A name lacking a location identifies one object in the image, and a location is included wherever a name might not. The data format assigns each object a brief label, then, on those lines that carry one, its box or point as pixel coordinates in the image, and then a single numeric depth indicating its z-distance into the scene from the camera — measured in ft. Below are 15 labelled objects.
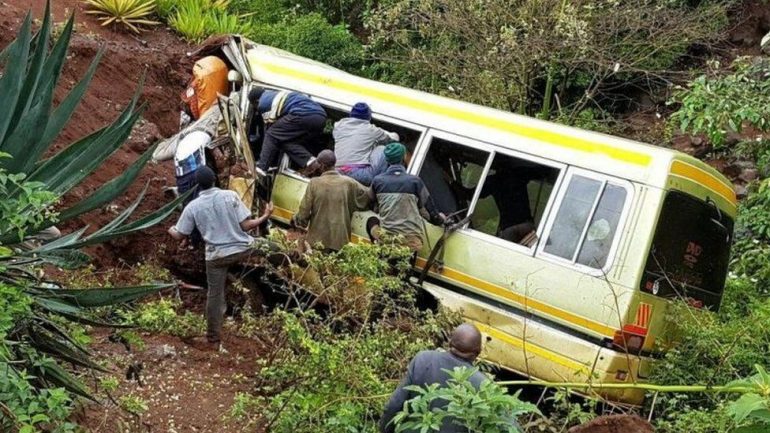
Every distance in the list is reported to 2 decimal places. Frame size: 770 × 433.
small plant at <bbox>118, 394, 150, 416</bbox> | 19.92
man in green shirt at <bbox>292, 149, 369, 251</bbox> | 27.25
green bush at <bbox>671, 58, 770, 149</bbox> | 29.37
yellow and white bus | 23.59
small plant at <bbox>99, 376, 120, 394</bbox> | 19.46
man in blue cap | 28.48
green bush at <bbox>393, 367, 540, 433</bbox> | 15.12
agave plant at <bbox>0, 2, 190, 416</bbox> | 16.53
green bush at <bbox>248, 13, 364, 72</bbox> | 52.95
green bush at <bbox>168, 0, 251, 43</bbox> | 49.26
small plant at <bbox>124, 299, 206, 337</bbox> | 22.74
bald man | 17.07
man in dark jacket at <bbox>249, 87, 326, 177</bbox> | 29.60
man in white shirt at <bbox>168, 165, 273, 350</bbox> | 26.22
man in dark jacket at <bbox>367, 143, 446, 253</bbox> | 26.55
